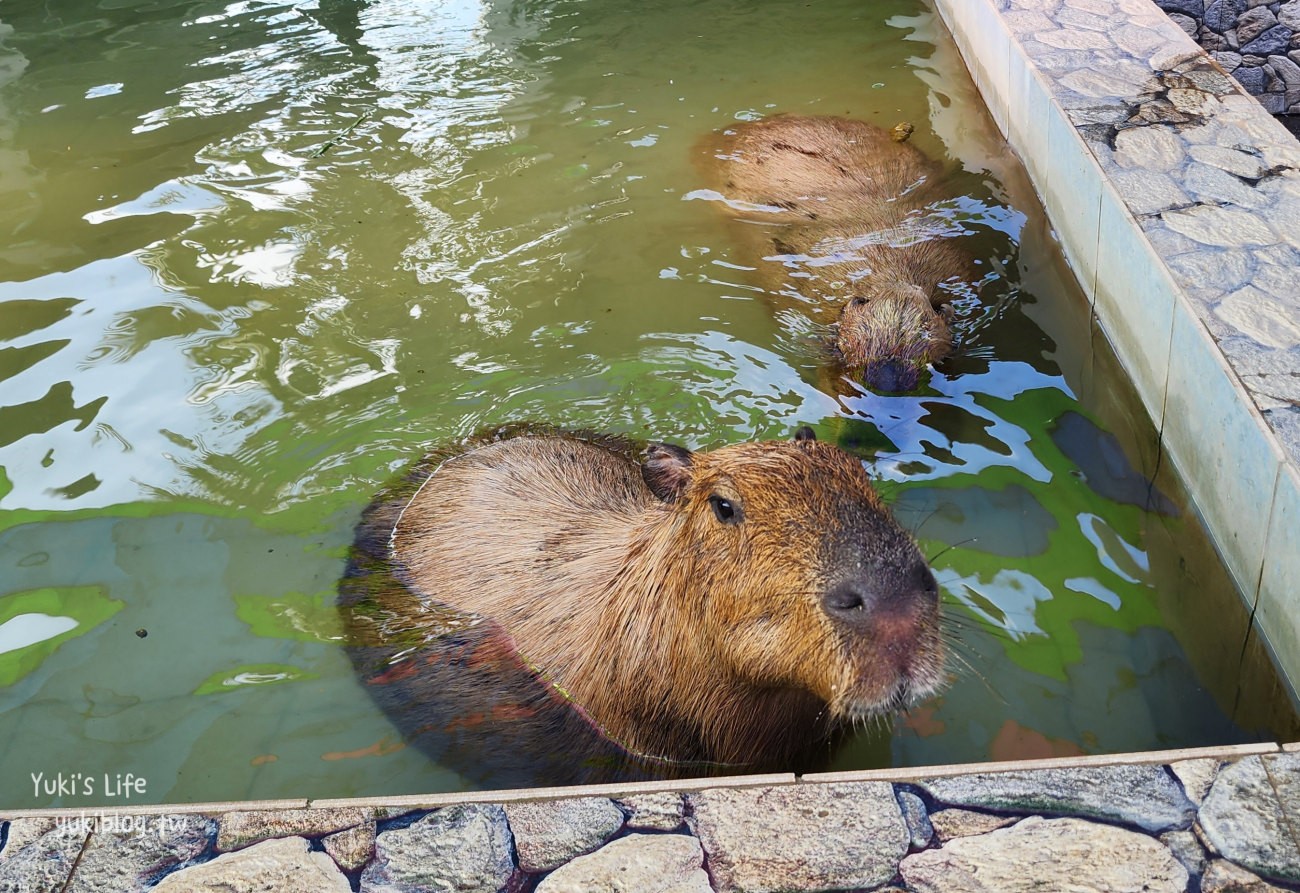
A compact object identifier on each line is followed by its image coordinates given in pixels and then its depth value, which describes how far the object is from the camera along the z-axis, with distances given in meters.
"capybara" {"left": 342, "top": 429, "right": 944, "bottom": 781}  2.32
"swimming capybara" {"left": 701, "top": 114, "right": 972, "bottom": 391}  4.74
